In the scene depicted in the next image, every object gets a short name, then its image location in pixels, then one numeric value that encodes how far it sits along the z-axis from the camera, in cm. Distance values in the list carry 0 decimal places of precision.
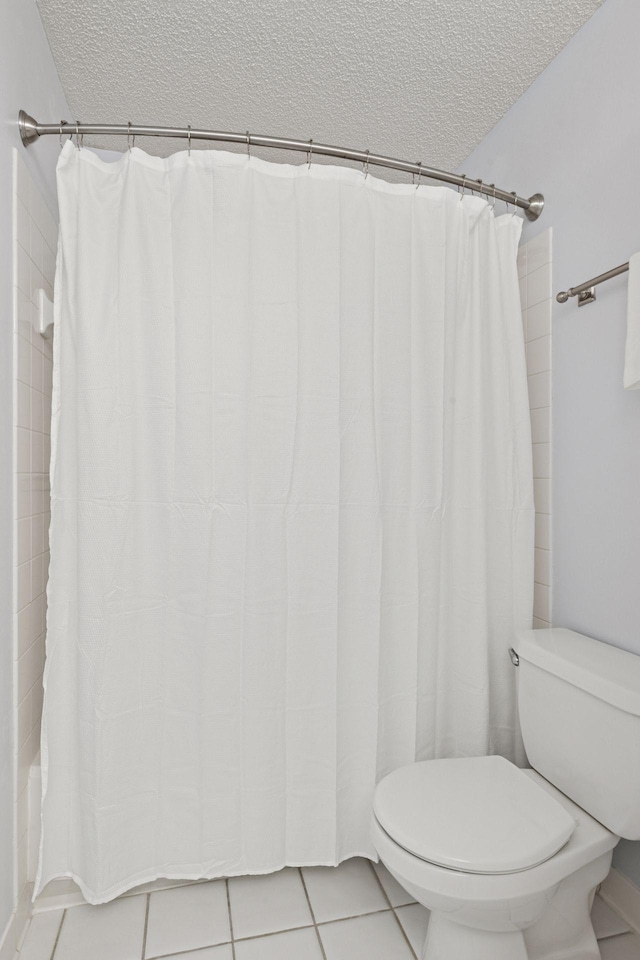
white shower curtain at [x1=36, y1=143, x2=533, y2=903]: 138
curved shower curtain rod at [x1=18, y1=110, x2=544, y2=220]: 135
